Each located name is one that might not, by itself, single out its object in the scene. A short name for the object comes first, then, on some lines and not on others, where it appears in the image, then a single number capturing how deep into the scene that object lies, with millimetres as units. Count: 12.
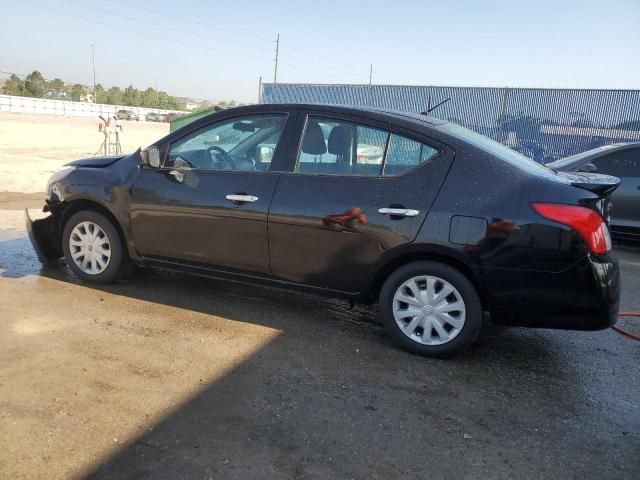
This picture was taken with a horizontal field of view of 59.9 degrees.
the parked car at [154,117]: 68406
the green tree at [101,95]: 99062
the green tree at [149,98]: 105875
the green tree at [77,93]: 91688
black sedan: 3496
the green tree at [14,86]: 78431
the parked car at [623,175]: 7492
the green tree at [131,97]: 101625
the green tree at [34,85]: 80562
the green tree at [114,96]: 100019
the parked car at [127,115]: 65250
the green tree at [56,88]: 84150
